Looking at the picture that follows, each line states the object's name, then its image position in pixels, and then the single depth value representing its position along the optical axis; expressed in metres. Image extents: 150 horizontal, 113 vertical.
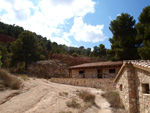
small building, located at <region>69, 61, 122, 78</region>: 16.27
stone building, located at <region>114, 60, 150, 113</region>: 5.18
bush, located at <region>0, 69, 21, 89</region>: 8.35
